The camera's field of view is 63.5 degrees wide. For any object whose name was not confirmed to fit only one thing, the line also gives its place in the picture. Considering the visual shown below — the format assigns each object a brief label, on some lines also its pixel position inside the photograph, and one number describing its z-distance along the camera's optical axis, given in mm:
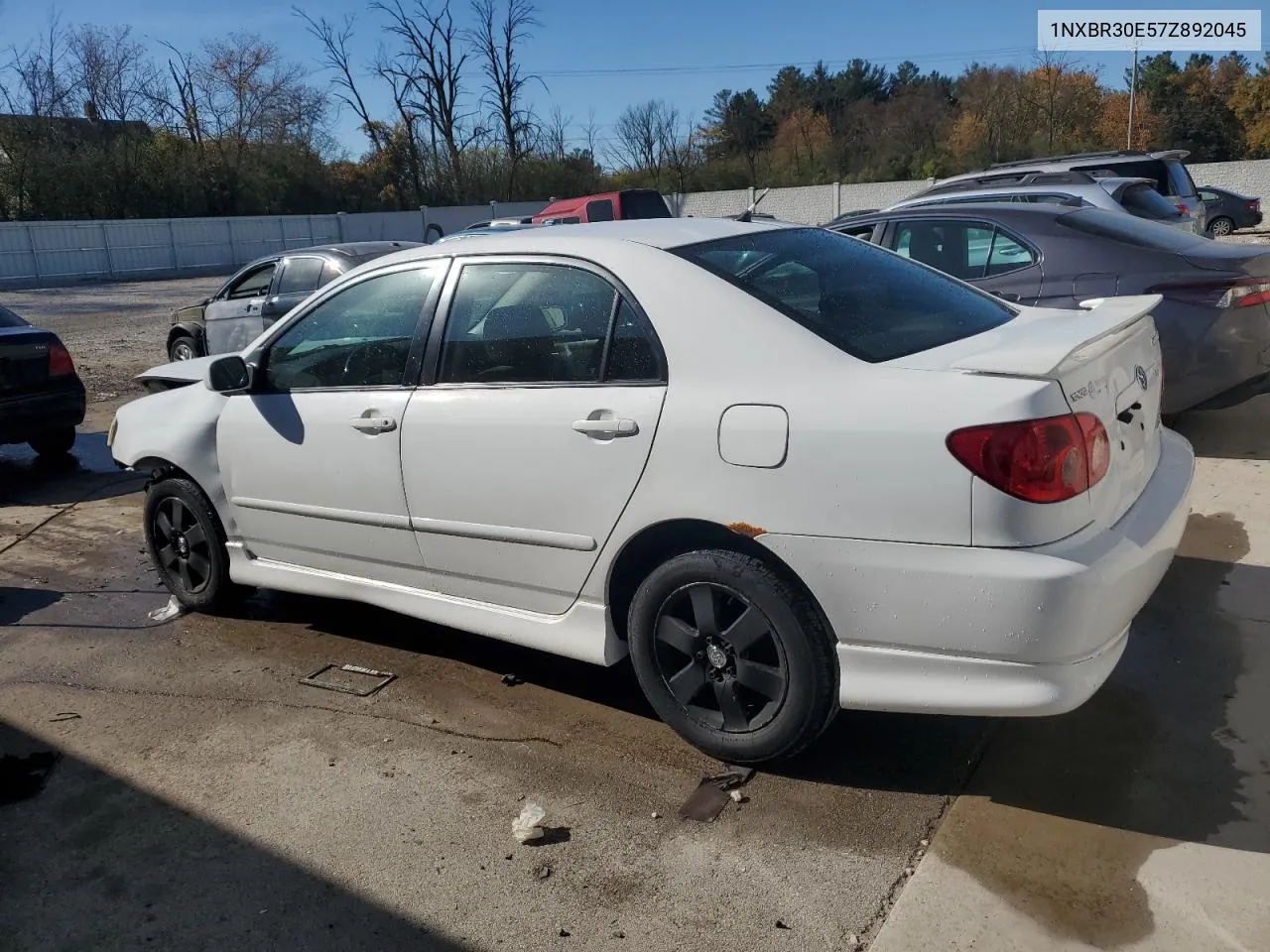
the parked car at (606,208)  16812
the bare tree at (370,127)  50422
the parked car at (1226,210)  25781
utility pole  42906
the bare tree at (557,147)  51531
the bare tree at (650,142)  52594
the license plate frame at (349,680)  4090
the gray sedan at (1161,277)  5723
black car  7809
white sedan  2672
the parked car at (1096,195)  8969
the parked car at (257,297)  9758
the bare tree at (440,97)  50719
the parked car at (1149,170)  12344
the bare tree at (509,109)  51219
